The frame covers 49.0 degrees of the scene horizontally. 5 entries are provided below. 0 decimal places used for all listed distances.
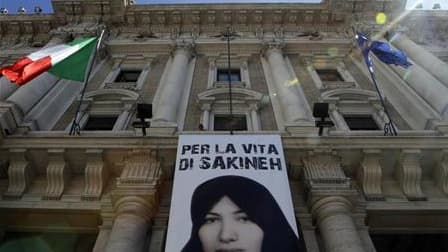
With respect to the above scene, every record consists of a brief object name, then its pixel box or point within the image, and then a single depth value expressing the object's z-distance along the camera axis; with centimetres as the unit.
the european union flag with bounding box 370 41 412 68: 1504
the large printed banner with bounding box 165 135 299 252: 794
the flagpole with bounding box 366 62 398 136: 1236
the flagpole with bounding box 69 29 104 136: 1294
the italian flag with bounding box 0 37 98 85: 1261
